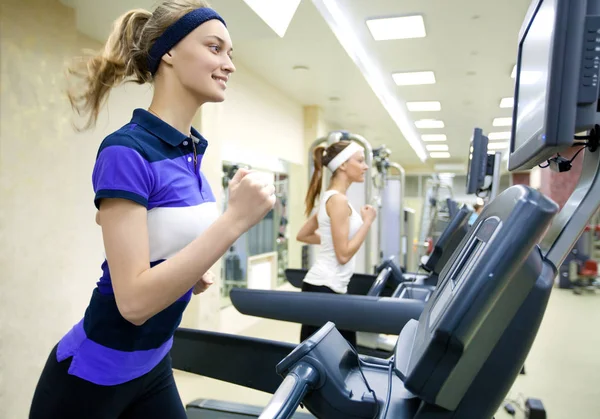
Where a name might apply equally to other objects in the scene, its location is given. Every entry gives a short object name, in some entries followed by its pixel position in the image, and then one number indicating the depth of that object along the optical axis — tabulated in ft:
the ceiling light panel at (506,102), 24.62
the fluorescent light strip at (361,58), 13.47
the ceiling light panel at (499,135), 35.01
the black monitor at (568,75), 2.18
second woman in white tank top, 7.91
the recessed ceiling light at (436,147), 41.59
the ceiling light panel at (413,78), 20.04
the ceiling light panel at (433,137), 36.24
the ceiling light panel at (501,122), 29.71
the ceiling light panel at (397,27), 14.56
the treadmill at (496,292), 1.54
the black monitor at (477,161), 7.27
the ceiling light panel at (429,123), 30.45
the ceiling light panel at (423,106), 25.76
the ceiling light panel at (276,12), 10.42
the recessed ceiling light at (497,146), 40.05
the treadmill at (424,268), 7.41
